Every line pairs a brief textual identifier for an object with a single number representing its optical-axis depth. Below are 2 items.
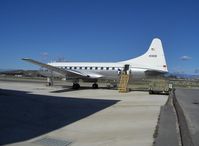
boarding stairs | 18.72
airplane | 19.54
